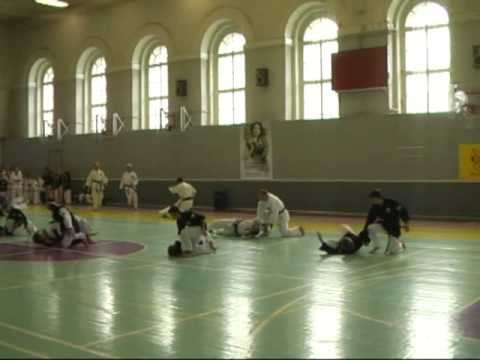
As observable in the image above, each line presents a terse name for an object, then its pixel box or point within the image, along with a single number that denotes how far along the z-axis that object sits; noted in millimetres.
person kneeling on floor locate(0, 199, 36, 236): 18328
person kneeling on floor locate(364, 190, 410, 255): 13570
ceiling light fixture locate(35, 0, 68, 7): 30156
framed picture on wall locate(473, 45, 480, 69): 21194
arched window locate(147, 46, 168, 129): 30828
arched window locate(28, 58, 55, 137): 36469
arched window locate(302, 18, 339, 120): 25469
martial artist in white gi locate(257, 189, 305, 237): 16859
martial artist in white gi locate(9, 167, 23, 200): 32219
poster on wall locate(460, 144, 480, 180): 20719
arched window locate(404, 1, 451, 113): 22672
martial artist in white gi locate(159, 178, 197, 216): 20109
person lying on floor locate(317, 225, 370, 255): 13688
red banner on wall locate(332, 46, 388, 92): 22812
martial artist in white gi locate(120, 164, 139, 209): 28609
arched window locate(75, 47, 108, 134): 33594
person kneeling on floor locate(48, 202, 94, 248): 15023
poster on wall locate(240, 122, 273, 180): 25781
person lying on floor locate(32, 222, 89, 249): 15562
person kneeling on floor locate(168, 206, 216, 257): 13781
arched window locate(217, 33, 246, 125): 27938
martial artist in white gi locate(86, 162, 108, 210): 28625
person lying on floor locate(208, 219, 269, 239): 17203
